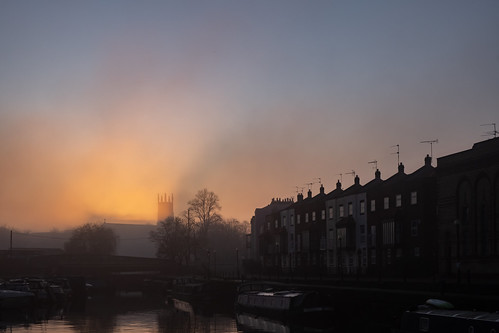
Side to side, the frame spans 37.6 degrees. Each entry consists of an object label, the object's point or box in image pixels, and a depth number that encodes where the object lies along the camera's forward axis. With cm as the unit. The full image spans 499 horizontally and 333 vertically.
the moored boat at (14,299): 8656
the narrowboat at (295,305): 6344
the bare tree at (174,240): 15338
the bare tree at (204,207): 15775
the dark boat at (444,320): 3819
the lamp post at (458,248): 7075
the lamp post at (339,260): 10000
